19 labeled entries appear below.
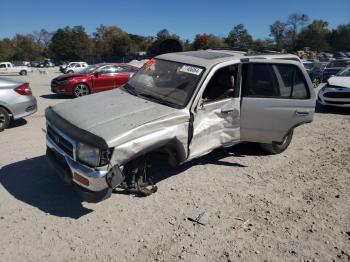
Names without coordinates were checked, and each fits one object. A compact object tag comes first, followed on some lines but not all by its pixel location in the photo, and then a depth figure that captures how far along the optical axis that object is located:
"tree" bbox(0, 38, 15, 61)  90.95
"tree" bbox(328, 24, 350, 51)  95.01
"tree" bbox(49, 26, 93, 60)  84.88
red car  12.80
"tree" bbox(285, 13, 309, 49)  92.99
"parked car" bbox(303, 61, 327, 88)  17.75
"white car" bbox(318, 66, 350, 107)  9.94
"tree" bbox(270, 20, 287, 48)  97.25
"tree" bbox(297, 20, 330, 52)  91.75
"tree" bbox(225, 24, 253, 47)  75.66
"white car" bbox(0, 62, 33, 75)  39.12
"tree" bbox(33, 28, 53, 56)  113.06
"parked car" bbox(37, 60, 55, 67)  70.67
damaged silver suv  3.61
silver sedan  7.39
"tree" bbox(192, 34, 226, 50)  71.88
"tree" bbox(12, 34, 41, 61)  97.25
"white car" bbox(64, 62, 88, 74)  38.16
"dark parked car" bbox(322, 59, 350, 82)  18.48
